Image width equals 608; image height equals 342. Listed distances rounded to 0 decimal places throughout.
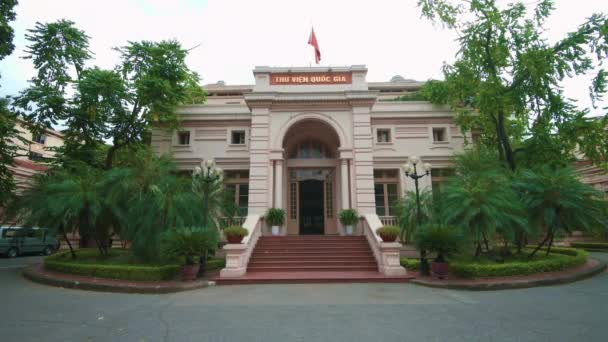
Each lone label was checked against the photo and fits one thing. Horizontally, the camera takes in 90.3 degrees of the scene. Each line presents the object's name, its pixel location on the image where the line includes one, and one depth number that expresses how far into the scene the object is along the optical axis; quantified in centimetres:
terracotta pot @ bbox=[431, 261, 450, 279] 952
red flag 1889
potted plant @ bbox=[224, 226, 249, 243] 1091
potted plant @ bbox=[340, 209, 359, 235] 1425
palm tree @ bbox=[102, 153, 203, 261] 1020
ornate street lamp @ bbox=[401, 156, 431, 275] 1035
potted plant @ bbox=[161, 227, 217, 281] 933
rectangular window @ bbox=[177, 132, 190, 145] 1791
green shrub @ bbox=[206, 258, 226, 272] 1182
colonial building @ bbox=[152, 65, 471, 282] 1555
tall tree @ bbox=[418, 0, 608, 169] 1344
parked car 1922
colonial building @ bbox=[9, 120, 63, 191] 1463
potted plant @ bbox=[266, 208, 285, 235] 1433
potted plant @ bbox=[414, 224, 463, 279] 937
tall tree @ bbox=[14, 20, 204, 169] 1429
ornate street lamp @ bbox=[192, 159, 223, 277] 1035
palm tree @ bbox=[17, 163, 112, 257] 1041
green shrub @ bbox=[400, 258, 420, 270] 1099
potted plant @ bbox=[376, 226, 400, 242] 1097
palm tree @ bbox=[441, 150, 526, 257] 938
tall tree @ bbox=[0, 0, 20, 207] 1222
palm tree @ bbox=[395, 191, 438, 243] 1180
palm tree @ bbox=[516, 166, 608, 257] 971
